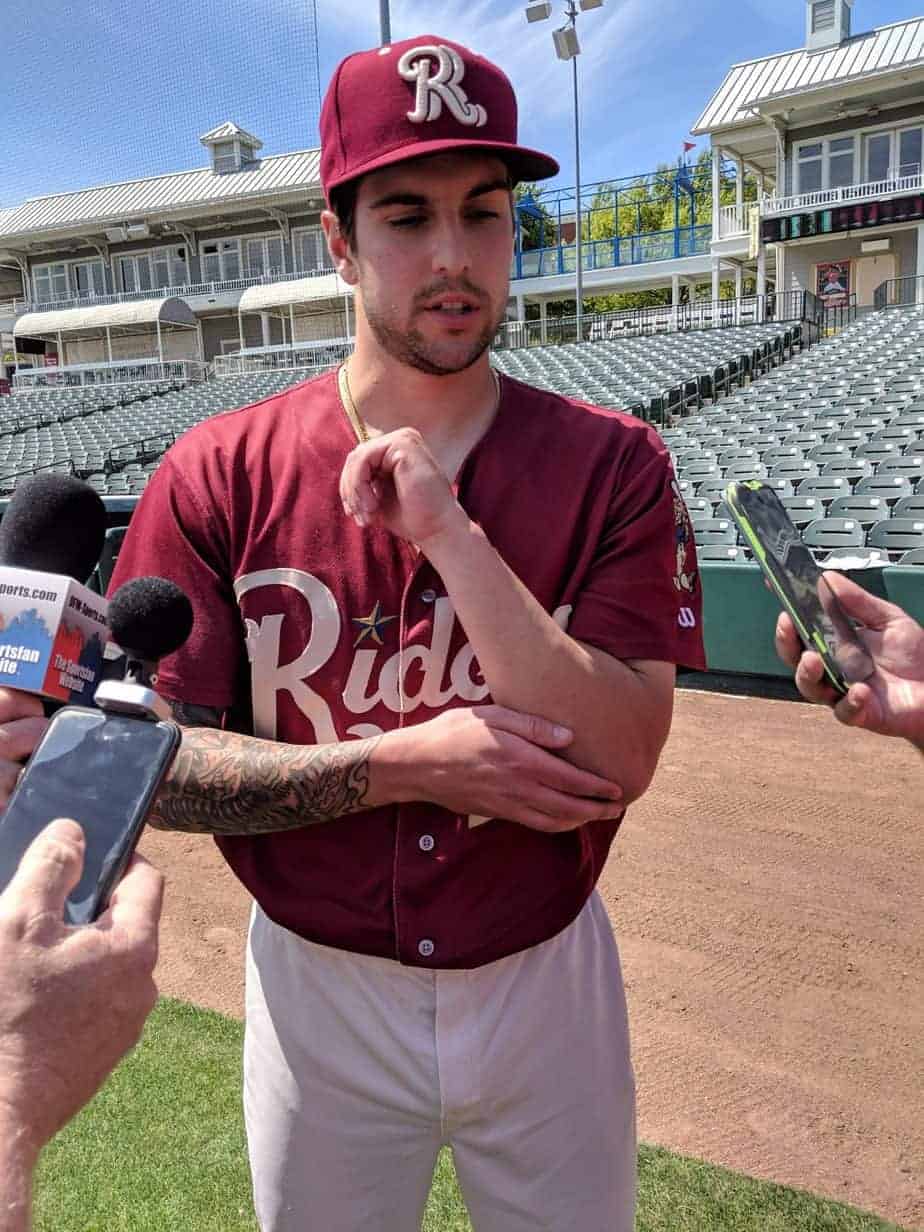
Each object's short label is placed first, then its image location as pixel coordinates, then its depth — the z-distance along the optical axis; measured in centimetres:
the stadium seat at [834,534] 707
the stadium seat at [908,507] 738
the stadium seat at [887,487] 800
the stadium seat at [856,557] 611
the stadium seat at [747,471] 952
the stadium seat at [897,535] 680
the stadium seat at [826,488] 832
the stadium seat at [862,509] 758
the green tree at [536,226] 3944
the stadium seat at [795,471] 922
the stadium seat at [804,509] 788
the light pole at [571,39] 2031
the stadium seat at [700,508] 816
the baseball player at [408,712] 146
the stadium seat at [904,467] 853
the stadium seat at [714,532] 743
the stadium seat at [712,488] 897
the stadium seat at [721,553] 704
